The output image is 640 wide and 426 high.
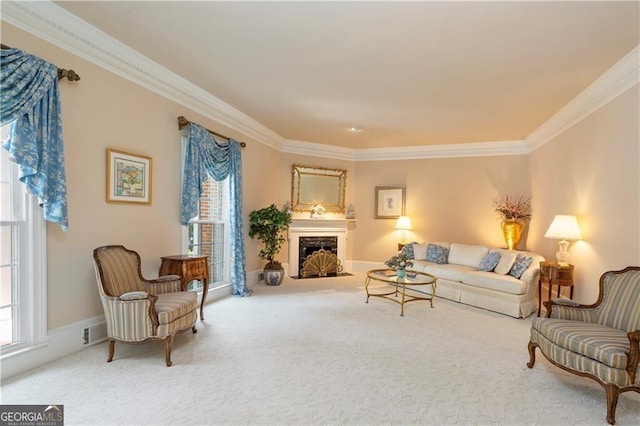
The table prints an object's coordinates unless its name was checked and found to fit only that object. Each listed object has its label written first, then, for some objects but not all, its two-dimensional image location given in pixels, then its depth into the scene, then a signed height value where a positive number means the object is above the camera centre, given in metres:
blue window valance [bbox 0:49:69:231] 2.53 +0.66
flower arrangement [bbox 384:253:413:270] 5.01 -0.78
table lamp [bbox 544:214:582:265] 4.24 -0.26
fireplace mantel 7.29 -0.51
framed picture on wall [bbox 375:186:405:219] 7.79 +0.18
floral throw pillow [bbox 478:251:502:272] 5.43 -0.83
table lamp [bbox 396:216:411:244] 7.43 -0.31
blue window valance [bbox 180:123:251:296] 4.39 +0.48
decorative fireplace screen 7.33 -1.07
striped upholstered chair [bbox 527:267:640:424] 2.30 -0.97
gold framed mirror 7.41 +0.49
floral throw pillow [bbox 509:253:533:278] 4.93 -0.80
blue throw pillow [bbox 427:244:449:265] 6.34 -0.83
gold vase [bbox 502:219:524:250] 6.25 -0.38
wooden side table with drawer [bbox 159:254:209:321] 3.87 -0.68
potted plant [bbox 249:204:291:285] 6.06 -0.43
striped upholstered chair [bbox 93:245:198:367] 2.94 -0.89
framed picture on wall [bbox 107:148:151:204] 3.45 +0.33
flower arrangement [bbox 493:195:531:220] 6.35 +0.05
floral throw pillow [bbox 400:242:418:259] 6.76 -0.81
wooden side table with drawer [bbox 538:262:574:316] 4.28 -0.81
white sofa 4.71 -1.03
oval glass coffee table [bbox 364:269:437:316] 4.84 -1.05
